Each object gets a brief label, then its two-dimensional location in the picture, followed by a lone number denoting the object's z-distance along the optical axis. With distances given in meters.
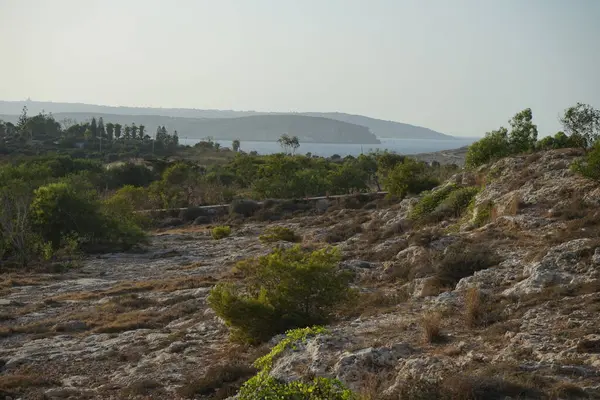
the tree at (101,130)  145.10
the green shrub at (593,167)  19.98
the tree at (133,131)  150.25
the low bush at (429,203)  30.05
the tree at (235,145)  174.82
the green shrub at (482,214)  23.16
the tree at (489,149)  36.12
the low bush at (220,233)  41.00
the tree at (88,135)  132.70
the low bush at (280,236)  35.78
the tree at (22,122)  134.45
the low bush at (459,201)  27.86
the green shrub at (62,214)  37.53
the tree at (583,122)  29.77
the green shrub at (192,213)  53.09
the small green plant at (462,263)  16.11
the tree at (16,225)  34.31
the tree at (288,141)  142.12
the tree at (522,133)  36.06
